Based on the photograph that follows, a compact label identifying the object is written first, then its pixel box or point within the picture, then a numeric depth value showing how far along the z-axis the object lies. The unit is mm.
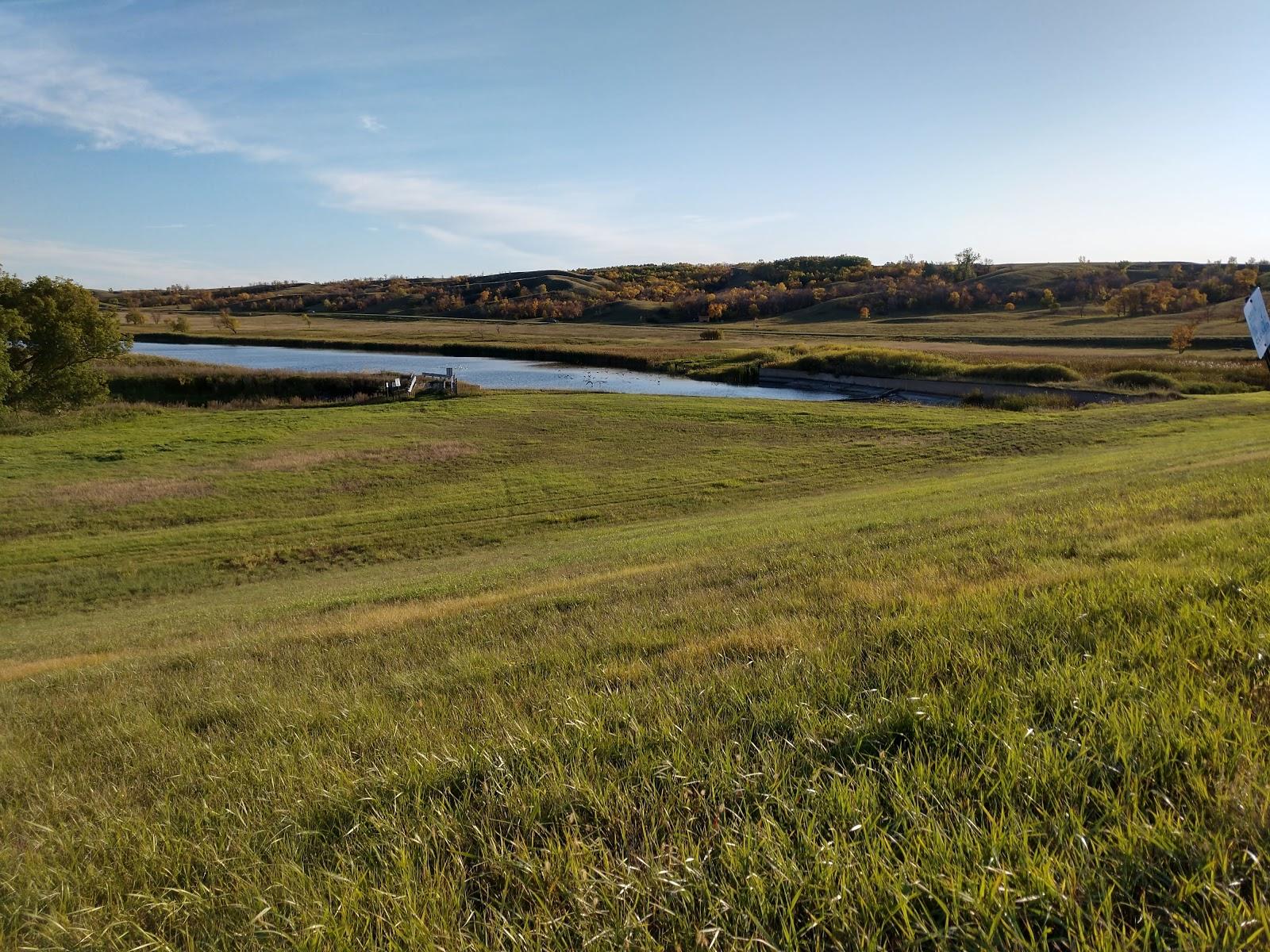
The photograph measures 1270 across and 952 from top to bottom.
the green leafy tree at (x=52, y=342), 38719
